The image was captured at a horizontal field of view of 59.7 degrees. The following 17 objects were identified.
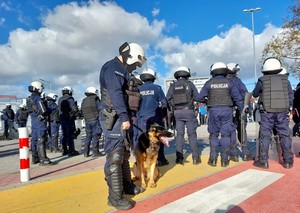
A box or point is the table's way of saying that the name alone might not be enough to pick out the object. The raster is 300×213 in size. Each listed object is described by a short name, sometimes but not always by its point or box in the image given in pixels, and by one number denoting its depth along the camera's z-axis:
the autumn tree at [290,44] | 19.64
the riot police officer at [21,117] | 13.00
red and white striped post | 5.00
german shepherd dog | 4.40
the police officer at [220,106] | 5.61
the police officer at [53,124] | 9.21
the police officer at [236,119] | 6.04
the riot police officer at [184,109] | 6.02
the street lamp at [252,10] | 32.46
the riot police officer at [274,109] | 5.22
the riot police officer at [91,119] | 8.09
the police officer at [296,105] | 6.46
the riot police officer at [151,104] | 5.90
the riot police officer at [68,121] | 8.47
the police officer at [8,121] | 16.53
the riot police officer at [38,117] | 6.49
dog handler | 3.44
